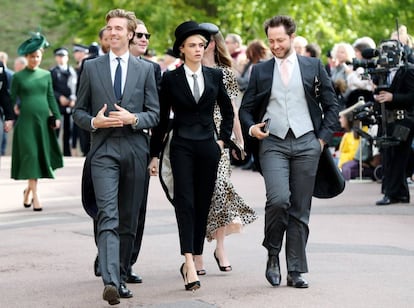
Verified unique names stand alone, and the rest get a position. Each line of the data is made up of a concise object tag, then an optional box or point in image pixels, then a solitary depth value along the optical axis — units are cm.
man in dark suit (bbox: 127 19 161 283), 1356
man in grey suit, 1232
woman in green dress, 2193
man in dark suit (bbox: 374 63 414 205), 2131
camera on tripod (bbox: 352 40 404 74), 2116
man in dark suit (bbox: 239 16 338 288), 1311
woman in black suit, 1334
